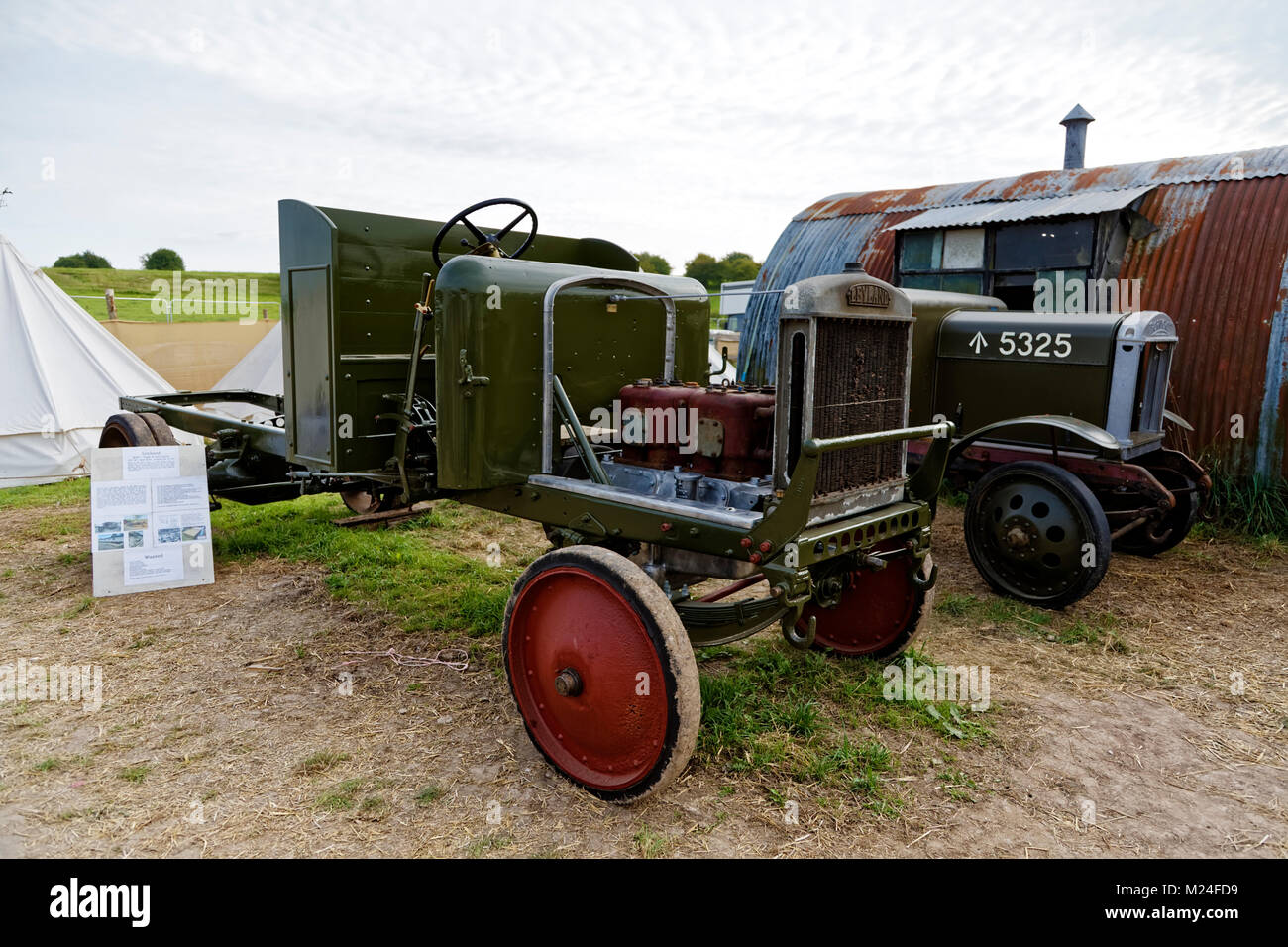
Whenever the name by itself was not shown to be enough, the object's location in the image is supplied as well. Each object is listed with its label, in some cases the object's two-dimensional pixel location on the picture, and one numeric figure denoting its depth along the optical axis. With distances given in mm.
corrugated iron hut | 7863
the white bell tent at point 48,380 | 9482
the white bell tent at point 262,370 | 11750
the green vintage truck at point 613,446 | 3256
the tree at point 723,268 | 46062
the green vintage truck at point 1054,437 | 5626
